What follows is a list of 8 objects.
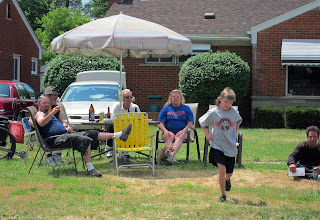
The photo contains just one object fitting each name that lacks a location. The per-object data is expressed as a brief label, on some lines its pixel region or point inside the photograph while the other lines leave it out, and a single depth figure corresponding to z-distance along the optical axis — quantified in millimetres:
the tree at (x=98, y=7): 54688
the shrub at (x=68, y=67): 19281
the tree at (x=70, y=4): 58875
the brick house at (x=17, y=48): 26062
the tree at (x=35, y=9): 52775
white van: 16266
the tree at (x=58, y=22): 45594
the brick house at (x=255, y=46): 19109
